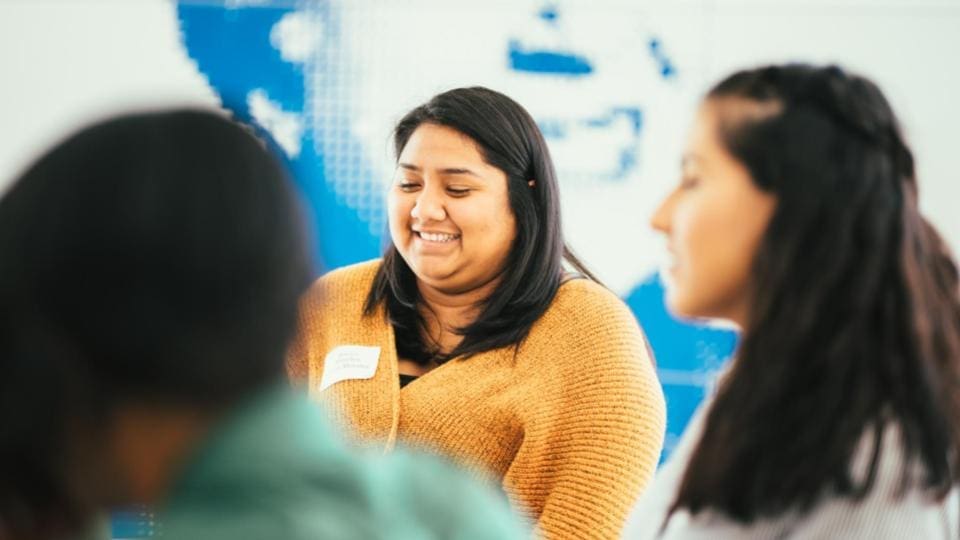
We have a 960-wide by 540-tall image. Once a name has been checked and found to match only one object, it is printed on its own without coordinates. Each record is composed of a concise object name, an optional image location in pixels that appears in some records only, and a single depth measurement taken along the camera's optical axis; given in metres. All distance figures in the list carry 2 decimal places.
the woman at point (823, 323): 2.75
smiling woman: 3.34
